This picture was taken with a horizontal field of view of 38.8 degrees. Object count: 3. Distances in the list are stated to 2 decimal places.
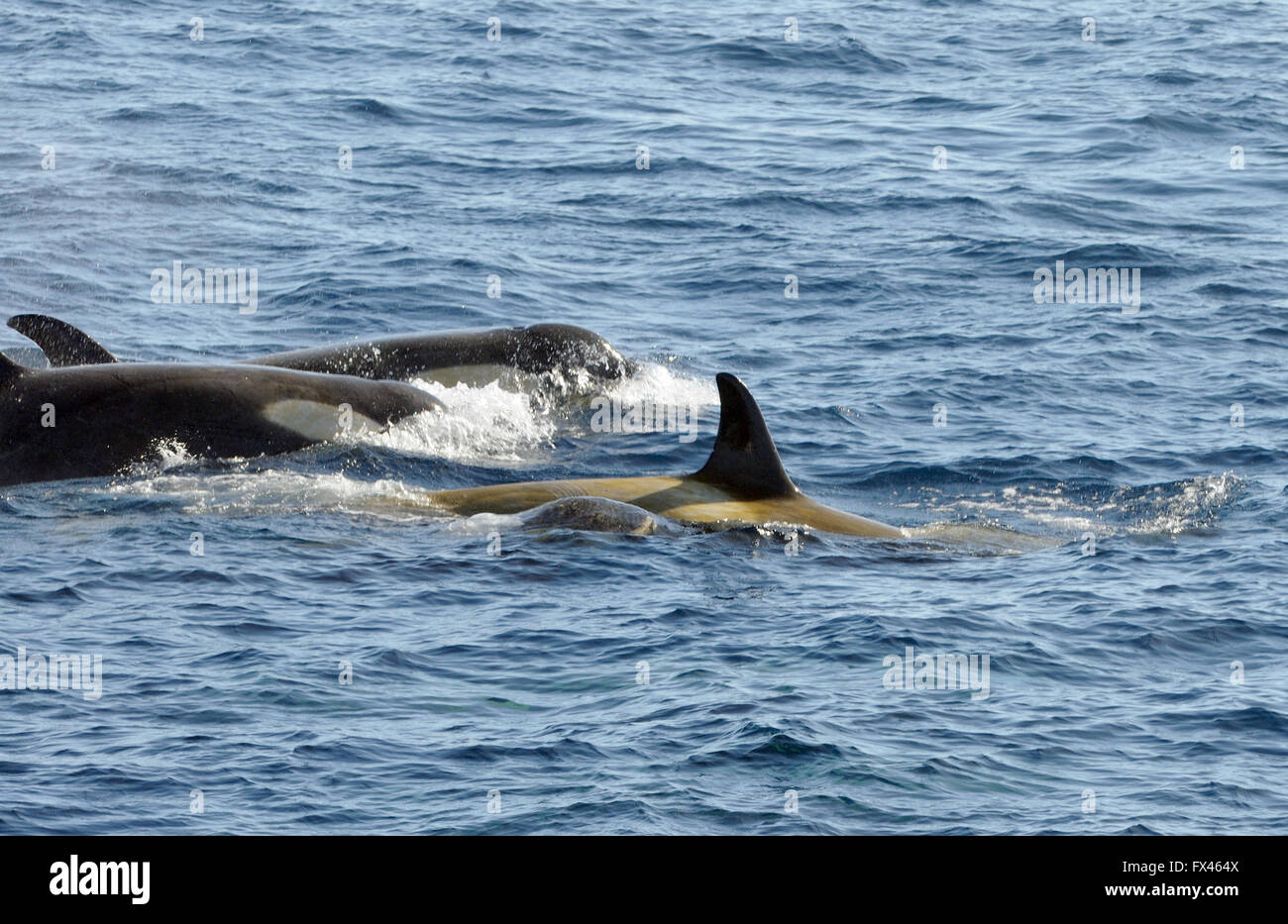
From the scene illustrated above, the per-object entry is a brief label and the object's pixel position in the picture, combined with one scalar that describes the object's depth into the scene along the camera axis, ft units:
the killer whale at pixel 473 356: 75.77
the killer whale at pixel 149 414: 61.93
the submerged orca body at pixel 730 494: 59.82
